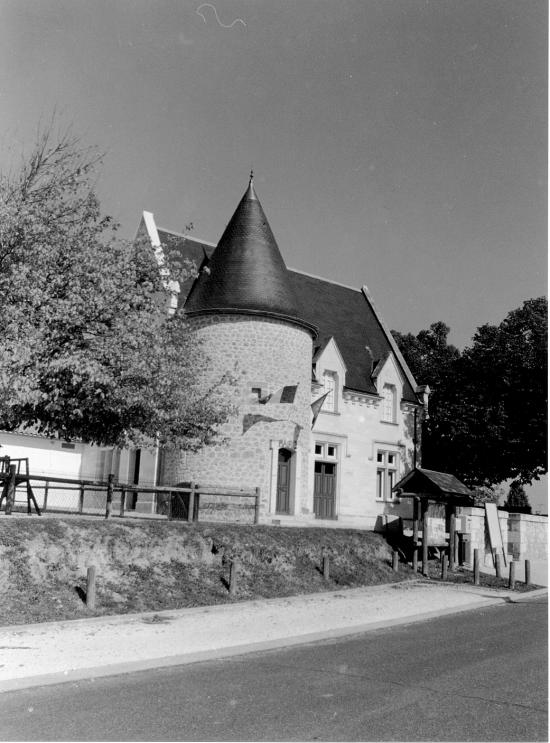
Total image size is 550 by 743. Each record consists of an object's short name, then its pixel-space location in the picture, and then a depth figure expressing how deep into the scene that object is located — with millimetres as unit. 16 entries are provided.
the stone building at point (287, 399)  25469
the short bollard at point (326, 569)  19219
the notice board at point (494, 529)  27703
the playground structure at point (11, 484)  15742
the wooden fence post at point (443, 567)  22297
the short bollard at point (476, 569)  21655
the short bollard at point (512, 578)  21125
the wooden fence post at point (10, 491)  15680
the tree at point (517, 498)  51600
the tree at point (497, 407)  34600
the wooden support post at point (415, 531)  22641
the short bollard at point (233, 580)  16094
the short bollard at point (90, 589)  13203
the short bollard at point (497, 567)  22627
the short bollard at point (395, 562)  21875
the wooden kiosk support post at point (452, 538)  23906
